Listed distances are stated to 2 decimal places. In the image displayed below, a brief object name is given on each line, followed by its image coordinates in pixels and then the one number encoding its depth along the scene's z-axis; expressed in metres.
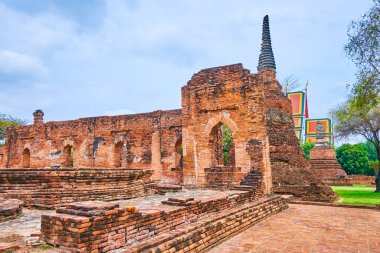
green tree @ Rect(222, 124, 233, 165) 23.31
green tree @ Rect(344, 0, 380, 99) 9.23
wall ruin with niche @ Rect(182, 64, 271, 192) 9.62
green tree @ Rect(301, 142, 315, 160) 37.06
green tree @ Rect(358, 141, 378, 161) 42.08
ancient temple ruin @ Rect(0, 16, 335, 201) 9.65
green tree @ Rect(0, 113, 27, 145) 30.91
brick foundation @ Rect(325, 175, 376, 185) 23.64
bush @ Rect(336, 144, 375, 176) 32.09
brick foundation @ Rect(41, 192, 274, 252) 3.45
